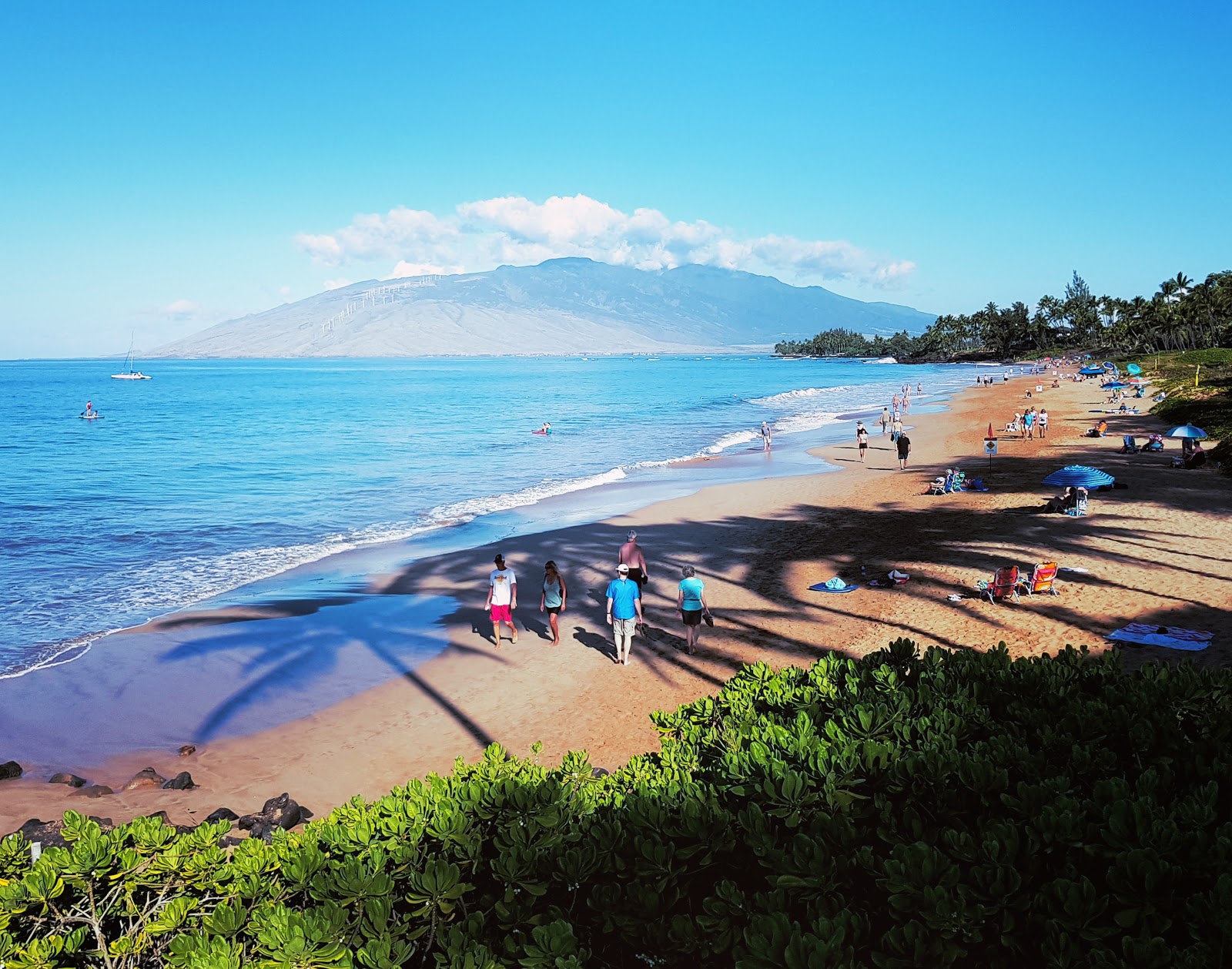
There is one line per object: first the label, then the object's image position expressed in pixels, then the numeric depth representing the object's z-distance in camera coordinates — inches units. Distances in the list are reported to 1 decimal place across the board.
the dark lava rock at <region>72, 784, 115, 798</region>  347.6
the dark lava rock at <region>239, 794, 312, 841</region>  300.2
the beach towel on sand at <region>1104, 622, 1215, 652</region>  418.3
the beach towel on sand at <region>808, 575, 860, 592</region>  578.2
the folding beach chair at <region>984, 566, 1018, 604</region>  522.3
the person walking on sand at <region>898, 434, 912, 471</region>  1174.3
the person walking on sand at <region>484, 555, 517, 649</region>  511.2
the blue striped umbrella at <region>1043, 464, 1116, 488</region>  756.6
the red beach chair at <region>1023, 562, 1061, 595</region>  526.3
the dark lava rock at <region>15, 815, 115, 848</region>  288.6
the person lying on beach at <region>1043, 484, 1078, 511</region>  759.7
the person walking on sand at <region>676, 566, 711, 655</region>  474.9
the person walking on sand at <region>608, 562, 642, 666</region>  465.7
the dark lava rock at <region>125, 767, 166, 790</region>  355.9
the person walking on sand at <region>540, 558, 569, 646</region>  517.7
